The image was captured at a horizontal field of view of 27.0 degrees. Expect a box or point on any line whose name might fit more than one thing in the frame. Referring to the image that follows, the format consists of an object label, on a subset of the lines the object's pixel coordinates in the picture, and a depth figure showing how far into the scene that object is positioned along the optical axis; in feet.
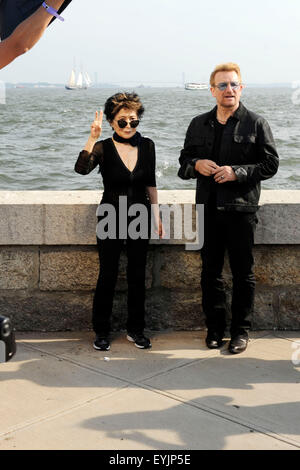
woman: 13.26
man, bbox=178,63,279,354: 12.84
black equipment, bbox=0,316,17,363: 5.24
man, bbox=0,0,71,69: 4.93
